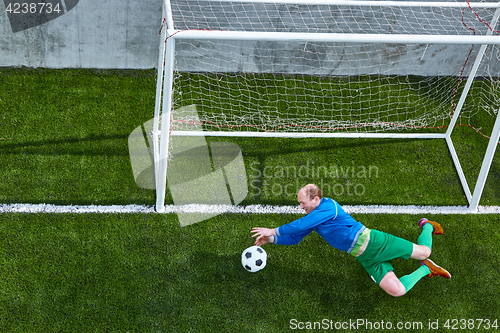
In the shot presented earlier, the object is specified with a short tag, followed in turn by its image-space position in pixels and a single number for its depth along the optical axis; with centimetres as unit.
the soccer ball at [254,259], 785
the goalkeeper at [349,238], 725
